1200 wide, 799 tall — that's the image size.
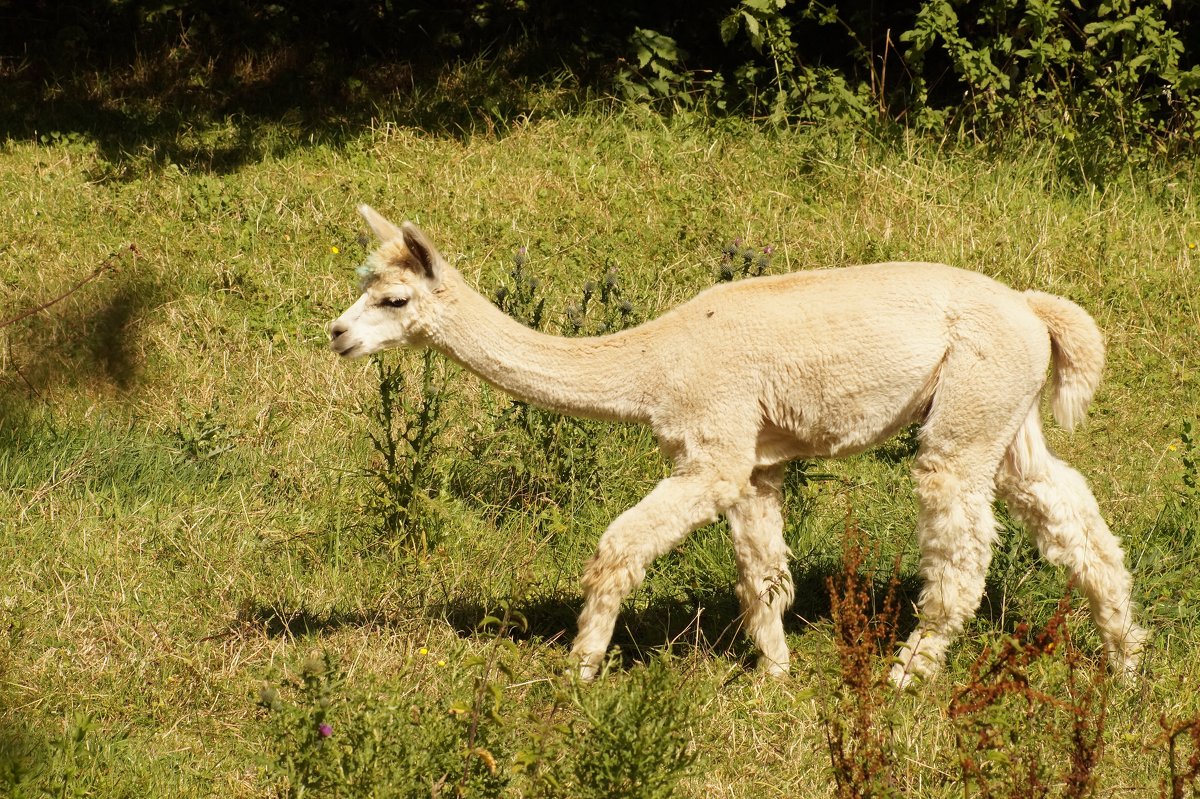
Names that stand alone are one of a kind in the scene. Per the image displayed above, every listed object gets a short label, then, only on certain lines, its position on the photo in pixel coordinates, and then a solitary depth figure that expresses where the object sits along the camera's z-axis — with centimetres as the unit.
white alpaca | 1030
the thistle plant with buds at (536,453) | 1277
